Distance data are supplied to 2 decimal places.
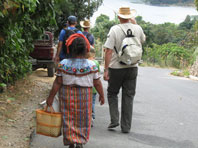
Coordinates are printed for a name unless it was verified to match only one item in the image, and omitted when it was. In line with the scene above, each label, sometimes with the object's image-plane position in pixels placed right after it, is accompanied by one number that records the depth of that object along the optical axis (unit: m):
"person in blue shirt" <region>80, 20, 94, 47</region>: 8.12
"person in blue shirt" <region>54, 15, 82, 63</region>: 7.38
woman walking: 4.47
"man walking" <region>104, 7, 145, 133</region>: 6.06
